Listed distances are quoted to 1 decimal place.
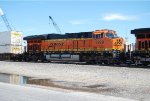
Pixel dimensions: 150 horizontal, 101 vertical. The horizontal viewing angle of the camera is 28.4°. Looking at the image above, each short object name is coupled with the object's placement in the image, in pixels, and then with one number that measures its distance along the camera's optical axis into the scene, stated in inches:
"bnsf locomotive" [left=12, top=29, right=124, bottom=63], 1230.9
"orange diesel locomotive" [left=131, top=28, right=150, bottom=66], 1082.1
